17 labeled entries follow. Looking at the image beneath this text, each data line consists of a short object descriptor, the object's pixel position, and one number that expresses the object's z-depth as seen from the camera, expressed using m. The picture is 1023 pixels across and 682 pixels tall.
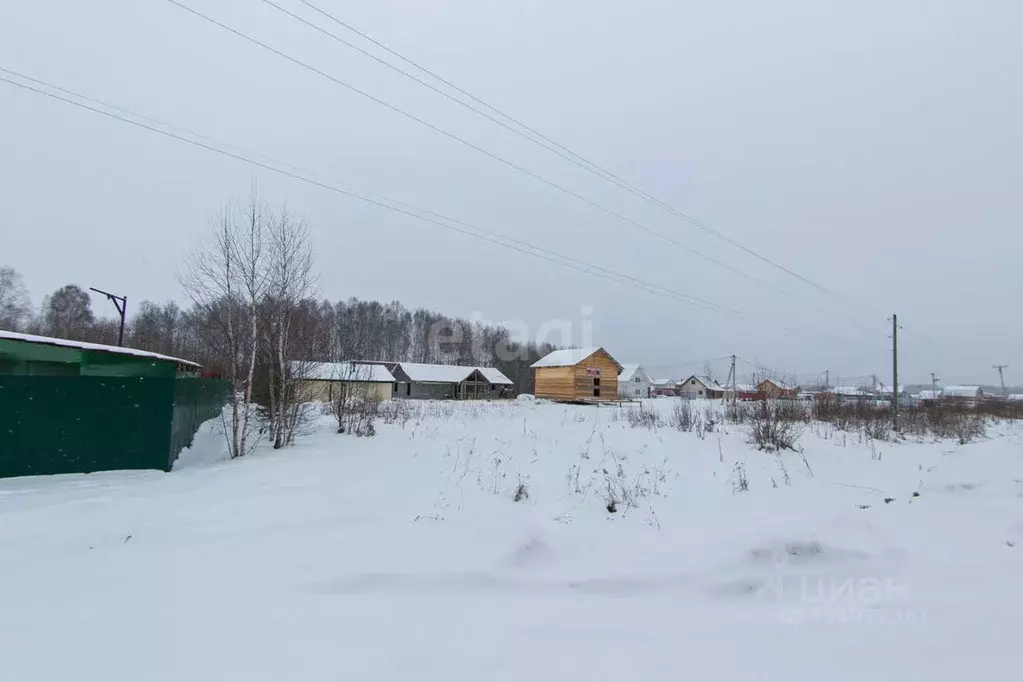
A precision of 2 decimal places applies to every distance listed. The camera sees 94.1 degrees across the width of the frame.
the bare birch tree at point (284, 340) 10.18
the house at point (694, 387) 75.56
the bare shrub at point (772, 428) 10.13
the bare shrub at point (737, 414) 12.82
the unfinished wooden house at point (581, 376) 34.06
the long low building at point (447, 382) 48.59
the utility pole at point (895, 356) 22.52
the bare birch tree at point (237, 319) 9.54
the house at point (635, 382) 66.94
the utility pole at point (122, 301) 20.32
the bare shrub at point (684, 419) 12.98
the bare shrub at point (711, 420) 12.56
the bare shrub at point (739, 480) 6.91
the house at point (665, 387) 85.62
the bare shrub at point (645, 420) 14.02
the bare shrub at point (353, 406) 12.34
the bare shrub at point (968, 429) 15.13
